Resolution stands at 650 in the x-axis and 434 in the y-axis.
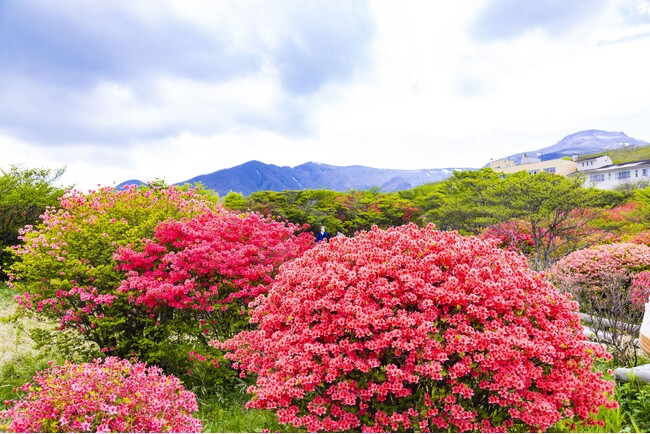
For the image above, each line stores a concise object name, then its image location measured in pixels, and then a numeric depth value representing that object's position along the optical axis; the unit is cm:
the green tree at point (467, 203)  1960
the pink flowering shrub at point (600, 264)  885
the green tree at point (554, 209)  1555
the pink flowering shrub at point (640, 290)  750
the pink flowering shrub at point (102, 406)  291
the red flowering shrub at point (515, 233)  1622
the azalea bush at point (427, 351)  307
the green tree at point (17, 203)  1568
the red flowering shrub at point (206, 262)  583
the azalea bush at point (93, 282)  647
